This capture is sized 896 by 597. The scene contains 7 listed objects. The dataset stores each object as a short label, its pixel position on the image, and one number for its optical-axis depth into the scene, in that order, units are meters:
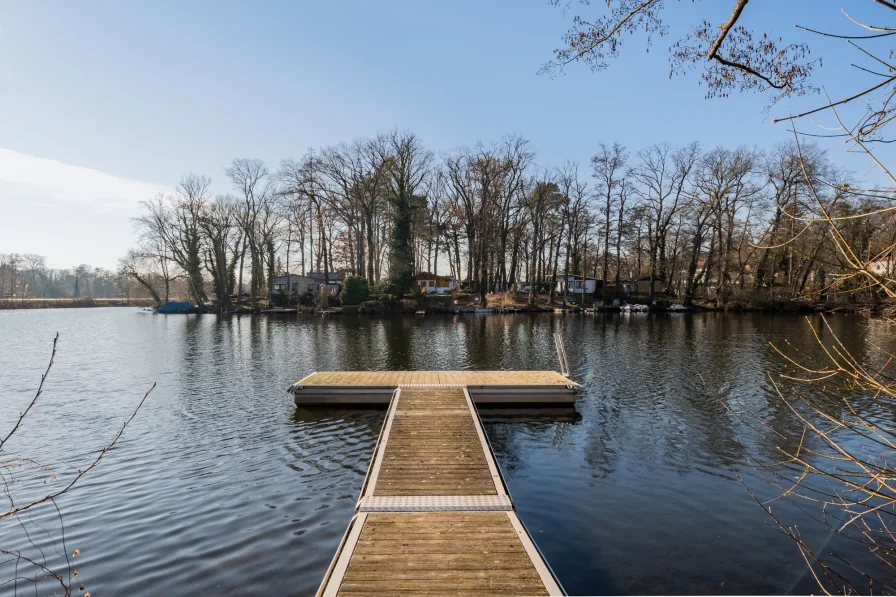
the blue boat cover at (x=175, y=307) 66.81
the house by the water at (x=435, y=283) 68.00
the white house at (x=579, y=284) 66.81
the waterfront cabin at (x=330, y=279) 69.31
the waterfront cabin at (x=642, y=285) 67.00
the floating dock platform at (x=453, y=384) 15.33
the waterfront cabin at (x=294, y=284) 69.06
